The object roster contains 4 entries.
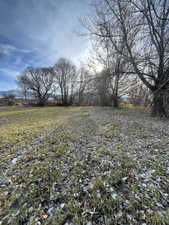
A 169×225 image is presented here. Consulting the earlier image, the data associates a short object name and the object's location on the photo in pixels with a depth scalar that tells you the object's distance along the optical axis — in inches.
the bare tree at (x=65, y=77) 1214.9
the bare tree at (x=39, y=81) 1207.4
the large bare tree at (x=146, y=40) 265.7
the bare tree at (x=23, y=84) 1204.5
